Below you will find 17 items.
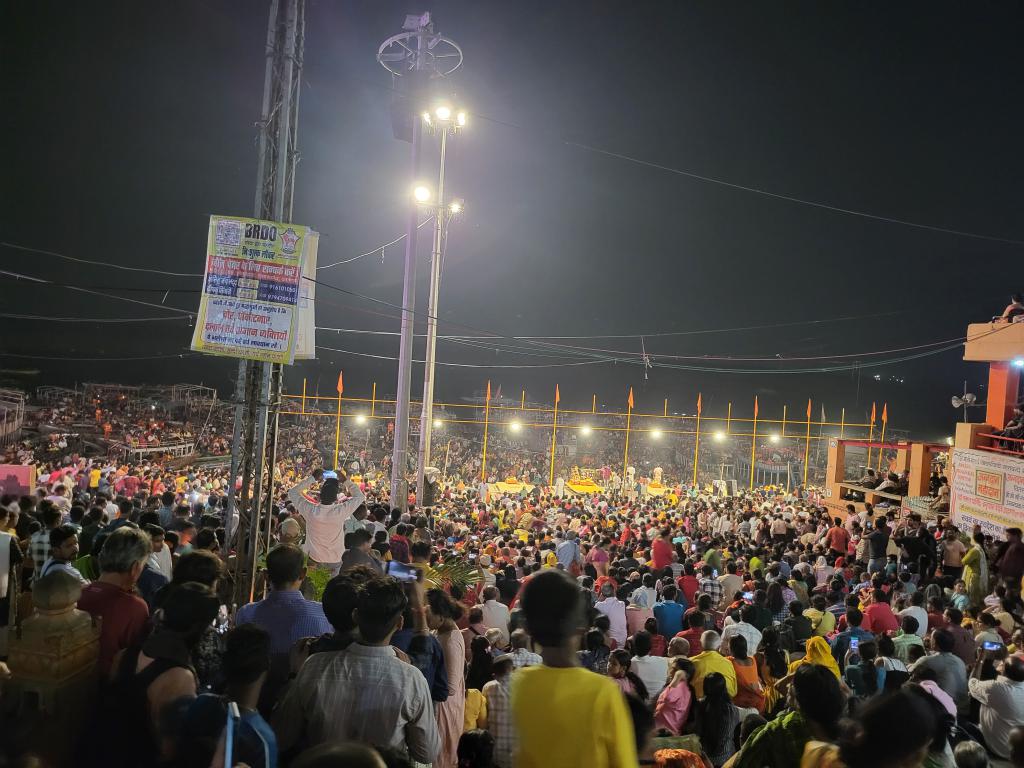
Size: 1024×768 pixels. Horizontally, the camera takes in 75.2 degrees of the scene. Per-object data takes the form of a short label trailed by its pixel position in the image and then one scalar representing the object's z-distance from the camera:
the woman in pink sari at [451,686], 3.75
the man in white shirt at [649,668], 5.45
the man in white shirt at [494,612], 6.64
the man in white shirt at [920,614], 7.70
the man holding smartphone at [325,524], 7.41
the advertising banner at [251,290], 6.82
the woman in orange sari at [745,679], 5.31
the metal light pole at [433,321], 14.55
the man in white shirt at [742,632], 6.43
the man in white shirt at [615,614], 7.18
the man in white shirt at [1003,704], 5.39
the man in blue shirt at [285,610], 3.68
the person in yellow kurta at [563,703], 2.17
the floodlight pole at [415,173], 13.02
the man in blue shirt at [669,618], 7.44
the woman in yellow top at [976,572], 10.55
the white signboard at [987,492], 13.31
